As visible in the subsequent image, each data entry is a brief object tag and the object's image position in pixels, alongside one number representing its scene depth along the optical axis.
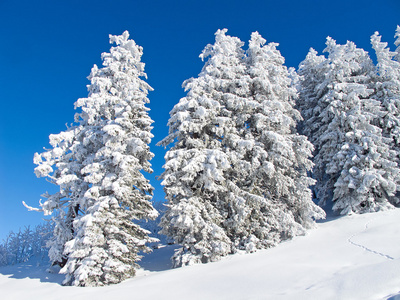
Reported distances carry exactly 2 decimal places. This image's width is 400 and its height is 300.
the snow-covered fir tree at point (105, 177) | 13.36
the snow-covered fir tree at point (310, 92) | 24.10
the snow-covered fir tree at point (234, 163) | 14.75
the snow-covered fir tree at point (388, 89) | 21.80
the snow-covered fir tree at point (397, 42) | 25.88
